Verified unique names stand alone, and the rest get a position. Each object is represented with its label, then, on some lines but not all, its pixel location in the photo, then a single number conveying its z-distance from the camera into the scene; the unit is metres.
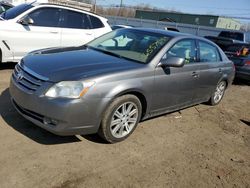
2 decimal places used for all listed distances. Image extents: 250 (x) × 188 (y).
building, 36.05
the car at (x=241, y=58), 6.57
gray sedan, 2.46
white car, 4.75
